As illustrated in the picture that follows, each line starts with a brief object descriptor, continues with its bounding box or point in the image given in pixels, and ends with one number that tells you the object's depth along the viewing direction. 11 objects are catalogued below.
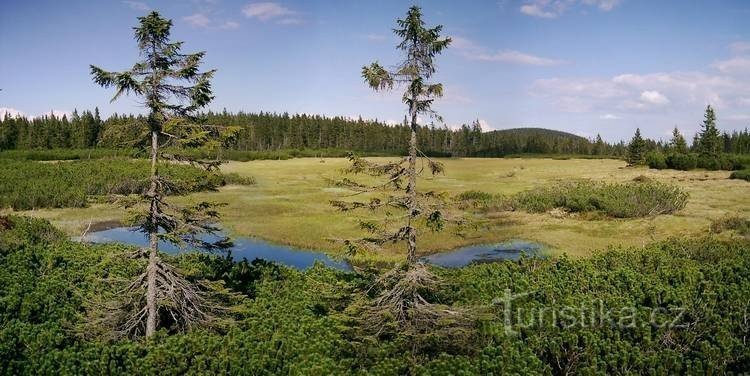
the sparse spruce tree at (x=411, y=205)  14.08
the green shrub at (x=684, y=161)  73.25
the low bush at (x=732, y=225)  35.75
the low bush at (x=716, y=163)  71.44
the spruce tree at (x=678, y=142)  99.12
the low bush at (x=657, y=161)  77.88
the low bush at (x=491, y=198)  51.12
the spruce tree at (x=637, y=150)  84.56
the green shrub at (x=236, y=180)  70.27
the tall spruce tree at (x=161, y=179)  14.73
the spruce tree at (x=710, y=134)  92.94
